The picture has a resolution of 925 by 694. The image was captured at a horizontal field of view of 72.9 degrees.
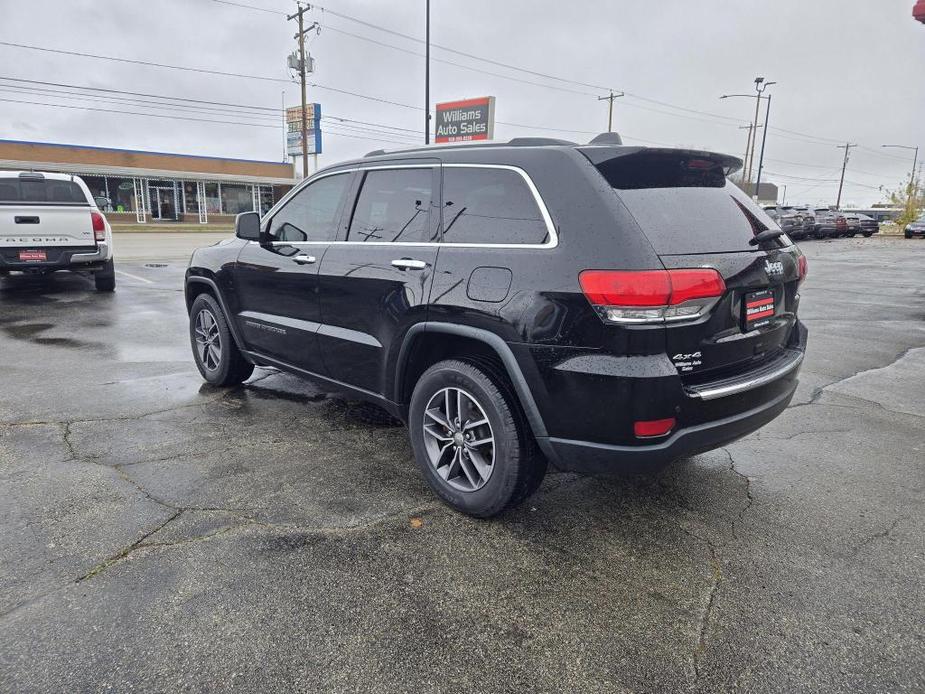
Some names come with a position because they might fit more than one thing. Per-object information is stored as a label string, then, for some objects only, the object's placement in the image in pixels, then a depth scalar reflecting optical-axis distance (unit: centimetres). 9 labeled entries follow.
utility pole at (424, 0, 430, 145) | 2344
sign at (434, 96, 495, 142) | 3644
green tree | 4816
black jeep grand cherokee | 252
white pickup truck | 917
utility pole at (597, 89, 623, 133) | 5103
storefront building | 3816
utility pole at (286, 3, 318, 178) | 3534
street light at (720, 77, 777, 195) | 4414
